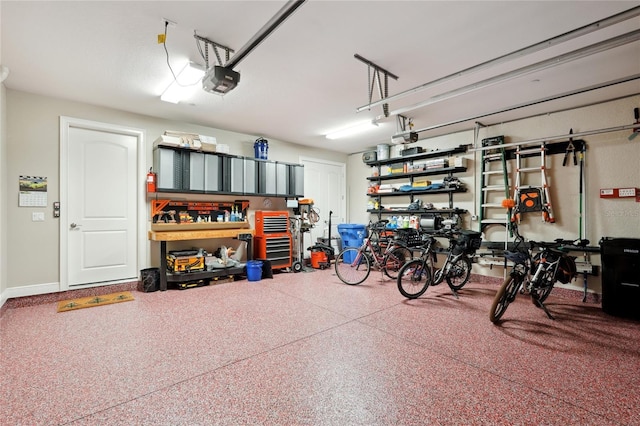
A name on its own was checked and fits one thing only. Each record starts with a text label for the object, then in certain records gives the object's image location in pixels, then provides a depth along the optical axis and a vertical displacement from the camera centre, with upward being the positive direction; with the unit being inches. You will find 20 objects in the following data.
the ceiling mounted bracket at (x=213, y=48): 106.7 +63.1
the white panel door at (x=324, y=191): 275.4 +23.4
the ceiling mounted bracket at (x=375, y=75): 123.2 +63.1
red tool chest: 223.8 -17.6
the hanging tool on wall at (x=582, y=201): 167.5 +7.4
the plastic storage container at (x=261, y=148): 229.0 +52.0
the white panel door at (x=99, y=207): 165.6 +5.4
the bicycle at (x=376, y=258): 193.8 -29.0
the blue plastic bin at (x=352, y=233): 264.7 -16.1
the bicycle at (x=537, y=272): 126.6 -25.9
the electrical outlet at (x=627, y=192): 152.2 +11.3
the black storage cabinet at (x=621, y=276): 130.4 -28.1
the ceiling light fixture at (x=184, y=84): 123.1 +61.8
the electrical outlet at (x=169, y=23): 96.9 +63.6
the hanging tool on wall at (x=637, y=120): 149.1 +47.5
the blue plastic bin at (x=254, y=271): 205.5 -38.3
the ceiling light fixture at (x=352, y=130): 206.8 +62.2
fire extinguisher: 180.4 +20.6
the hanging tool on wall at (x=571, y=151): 170.2 +36.6
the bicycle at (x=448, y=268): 164.1 -30.0
